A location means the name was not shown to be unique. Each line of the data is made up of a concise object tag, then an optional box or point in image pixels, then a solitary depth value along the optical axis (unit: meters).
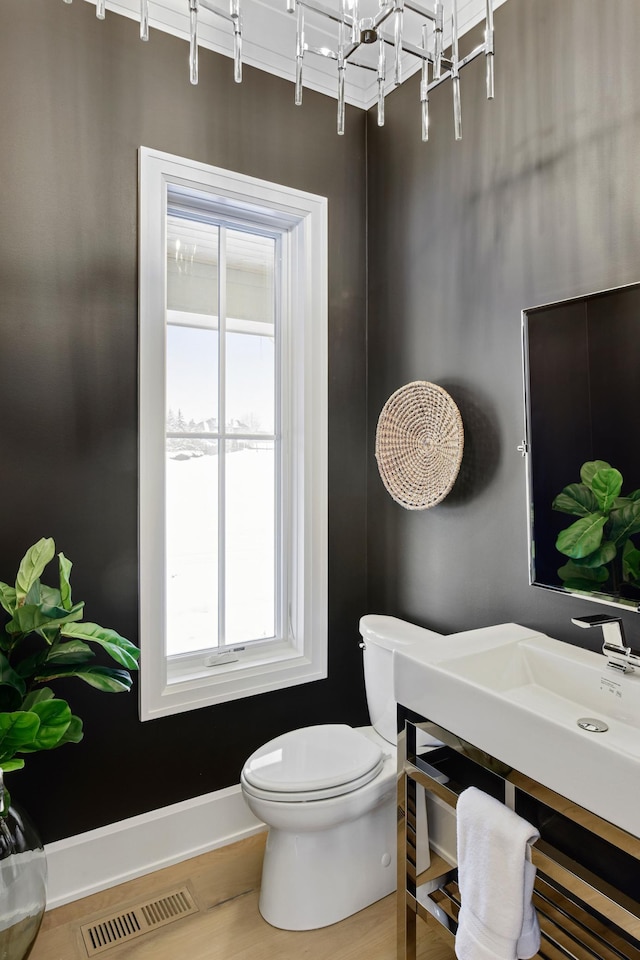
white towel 1.16
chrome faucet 1.35
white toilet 1.63
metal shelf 1.08
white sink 1.05
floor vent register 1.65
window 1.93
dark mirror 1.40
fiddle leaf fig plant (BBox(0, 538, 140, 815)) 1.26
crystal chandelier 1.21
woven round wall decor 1.91
